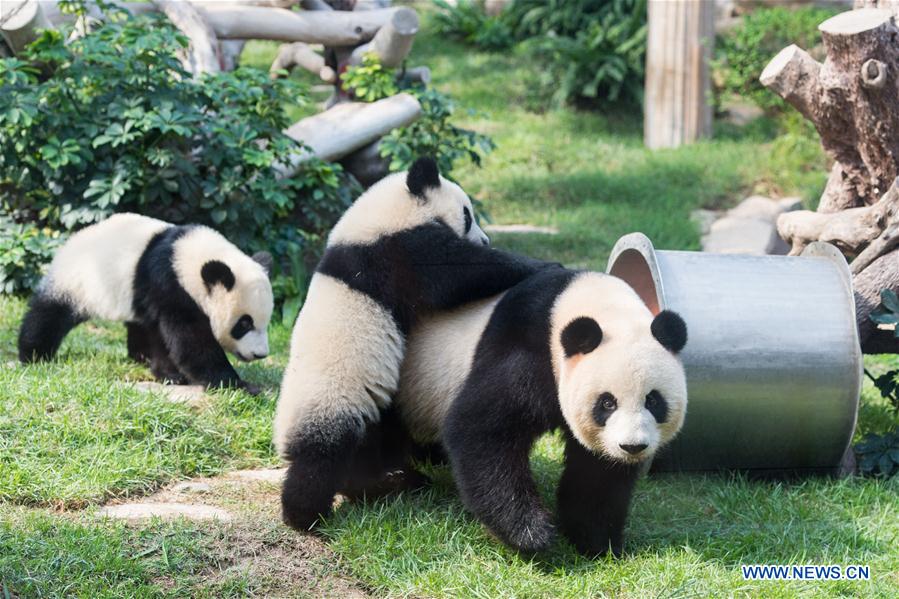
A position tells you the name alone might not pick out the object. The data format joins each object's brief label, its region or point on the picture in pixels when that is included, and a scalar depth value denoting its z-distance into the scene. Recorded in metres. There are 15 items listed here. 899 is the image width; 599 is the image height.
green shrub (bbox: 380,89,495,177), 16.52
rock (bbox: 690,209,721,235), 19.64
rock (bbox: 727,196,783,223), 19.81
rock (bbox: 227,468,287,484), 9.14
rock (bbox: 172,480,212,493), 8.75
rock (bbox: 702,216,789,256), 18.30
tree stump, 10.51
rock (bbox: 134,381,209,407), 10.34
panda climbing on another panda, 8.01
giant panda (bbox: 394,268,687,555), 6.91
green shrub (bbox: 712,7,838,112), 23.45
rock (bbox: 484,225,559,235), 18.80
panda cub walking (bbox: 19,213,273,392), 11.00
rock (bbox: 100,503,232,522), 8.06
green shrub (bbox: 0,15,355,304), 13.91
